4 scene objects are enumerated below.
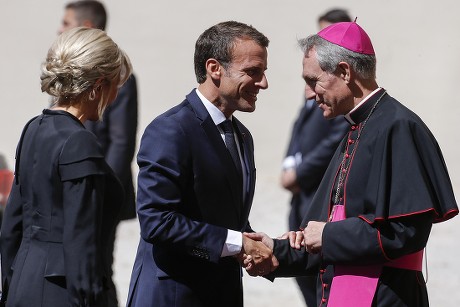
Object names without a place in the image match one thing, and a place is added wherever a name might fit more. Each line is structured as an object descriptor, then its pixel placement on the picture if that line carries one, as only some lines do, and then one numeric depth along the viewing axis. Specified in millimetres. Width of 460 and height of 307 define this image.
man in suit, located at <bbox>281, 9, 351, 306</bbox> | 13641
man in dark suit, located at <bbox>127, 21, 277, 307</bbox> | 8922
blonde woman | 8703
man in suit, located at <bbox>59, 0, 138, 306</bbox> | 13648
